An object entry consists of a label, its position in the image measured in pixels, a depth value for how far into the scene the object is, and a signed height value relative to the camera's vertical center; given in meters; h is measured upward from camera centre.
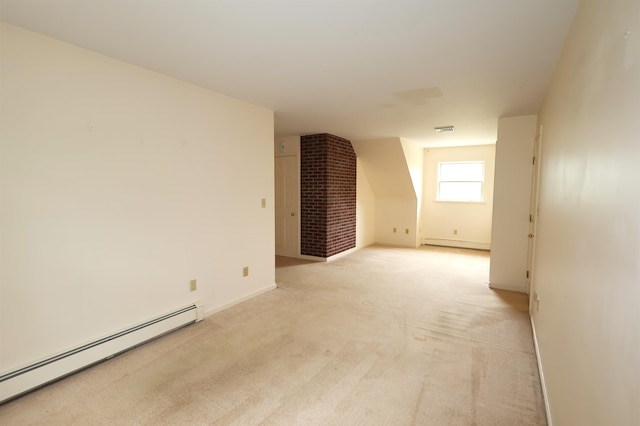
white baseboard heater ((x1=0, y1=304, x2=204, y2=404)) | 1.97 -1.14
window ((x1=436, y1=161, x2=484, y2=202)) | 6.74 +0.41
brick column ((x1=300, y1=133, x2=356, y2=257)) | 5.47 +0.09
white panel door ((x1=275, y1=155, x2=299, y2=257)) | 5.79 -0.11
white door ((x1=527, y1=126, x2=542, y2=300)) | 3.70 -0.08
